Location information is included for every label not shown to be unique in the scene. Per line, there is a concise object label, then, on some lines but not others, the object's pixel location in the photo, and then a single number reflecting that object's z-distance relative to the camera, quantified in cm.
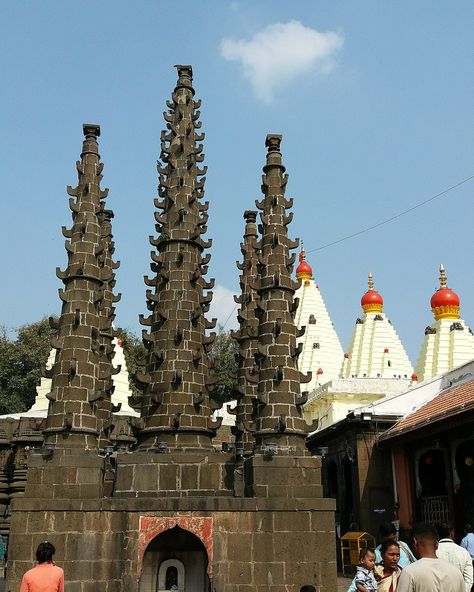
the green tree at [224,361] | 5631
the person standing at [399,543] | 820
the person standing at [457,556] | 899
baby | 799
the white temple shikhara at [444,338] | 4462
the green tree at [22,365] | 5638
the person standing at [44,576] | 805
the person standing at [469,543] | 1430
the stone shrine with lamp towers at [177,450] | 1560
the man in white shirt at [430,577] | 566
